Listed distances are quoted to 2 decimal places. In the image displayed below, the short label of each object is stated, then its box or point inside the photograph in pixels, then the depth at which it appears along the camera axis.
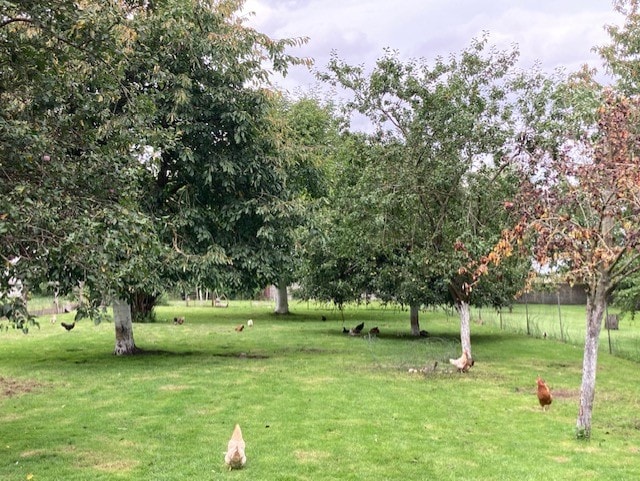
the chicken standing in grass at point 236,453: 6.95
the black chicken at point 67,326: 23.70
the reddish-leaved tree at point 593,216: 7.70
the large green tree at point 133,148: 6.89
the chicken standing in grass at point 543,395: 10.06
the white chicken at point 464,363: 14.10
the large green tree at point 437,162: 13.84
